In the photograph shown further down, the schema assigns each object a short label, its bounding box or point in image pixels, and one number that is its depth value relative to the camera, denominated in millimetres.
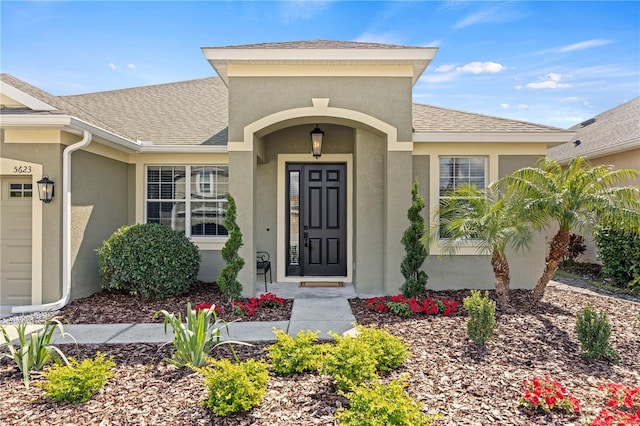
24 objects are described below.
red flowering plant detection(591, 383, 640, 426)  2680
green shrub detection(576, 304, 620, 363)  4121
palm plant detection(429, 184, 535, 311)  5707
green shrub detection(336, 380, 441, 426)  2520
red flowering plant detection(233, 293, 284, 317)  5828
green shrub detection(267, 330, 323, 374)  3693
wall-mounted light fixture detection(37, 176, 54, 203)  6148
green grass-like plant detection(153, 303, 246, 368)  3770
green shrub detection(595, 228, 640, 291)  7957
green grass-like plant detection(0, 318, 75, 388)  3639
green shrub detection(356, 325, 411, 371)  3776
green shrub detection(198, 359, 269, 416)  2927
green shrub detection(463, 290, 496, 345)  4418
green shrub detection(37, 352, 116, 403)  3139
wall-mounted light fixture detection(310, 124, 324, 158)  7422
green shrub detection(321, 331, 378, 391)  3344
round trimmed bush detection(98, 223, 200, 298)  6633
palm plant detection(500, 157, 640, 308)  5520
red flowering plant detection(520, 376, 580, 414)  3043
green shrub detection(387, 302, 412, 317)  5636
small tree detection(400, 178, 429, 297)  6363
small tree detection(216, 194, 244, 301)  6398
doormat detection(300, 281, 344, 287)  8133
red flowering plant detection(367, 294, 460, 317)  5668
